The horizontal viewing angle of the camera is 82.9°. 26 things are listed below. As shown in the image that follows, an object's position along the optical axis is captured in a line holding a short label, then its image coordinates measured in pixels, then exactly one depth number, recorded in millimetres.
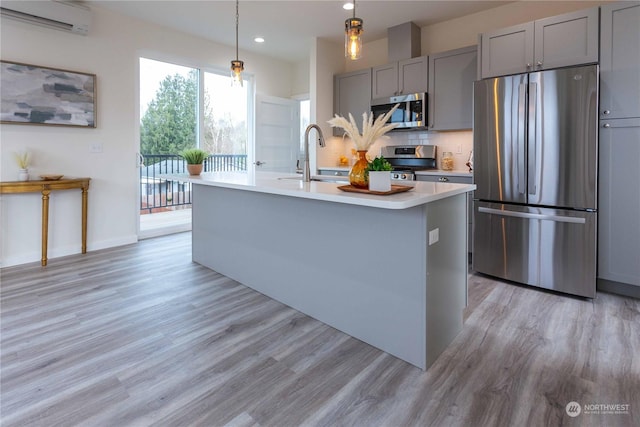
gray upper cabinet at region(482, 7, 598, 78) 2918
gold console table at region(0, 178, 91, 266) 3594
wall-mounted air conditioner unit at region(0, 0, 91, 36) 3516
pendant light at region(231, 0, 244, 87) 3006
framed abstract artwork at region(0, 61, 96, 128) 3645
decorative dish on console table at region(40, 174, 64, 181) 3828
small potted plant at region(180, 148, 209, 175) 3463
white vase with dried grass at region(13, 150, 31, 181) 3721
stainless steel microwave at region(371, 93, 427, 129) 4445
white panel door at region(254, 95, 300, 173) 6027
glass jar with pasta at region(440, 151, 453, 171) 4527
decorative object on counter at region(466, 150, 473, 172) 4250
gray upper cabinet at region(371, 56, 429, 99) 4461
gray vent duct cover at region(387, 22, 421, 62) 4554
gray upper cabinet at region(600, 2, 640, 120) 2721
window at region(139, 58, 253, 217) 4930
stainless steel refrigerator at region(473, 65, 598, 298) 2846
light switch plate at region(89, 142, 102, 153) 4285
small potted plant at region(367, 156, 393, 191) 1912
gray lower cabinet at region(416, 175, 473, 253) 3760
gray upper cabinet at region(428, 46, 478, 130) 4055
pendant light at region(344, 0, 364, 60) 2266
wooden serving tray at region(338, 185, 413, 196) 1888
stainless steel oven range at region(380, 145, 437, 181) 4664
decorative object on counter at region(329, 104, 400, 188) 2082
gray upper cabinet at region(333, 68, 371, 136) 5043
